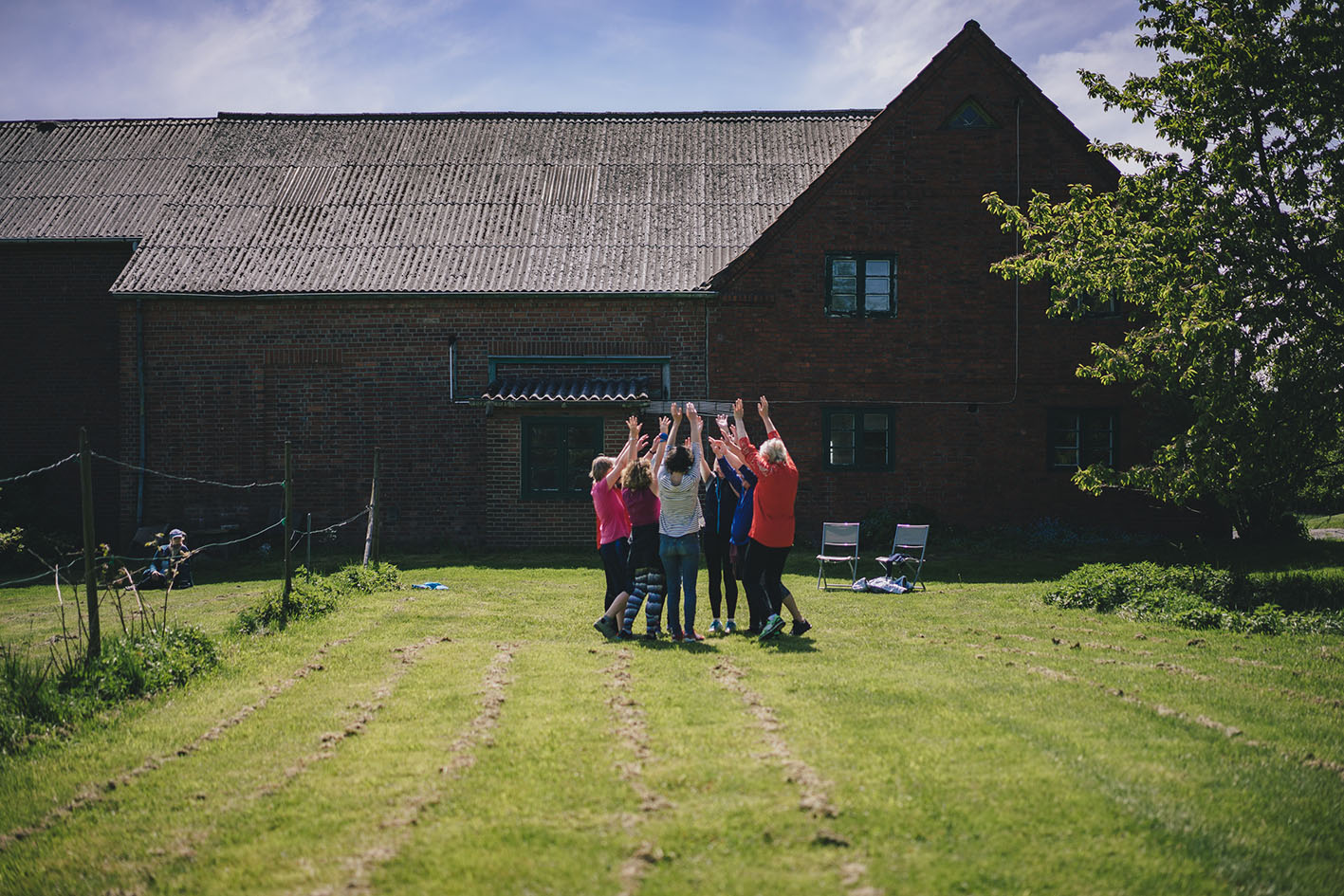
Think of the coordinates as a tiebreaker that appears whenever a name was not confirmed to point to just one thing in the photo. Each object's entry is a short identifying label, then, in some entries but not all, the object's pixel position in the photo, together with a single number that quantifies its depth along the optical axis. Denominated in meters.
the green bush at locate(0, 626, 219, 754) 6.53
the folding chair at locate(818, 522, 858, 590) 14.26
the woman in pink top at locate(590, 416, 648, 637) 9.62
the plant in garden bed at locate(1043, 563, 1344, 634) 10.33
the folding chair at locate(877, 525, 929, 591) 13.90
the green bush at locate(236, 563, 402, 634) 10.22
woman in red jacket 9.09
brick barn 19.31
